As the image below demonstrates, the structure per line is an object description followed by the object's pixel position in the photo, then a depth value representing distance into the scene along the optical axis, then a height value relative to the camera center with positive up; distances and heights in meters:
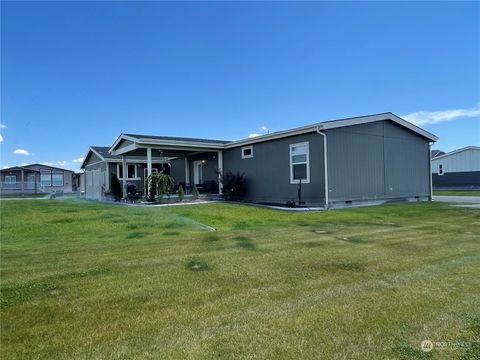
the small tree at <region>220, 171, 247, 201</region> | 16.62 -0.08
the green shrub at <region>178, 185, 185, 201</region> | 15.84 -0.40
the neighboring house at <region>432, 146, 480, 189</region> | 30.58 +0.99
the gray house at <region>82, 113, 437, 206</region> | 13.55 +1.09
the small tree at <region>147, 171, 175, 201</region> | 15.34 +0.09
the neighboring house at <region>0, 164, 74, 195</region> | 39.97 +1.10
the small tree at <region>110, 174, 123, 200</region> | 19.53 -0.07
